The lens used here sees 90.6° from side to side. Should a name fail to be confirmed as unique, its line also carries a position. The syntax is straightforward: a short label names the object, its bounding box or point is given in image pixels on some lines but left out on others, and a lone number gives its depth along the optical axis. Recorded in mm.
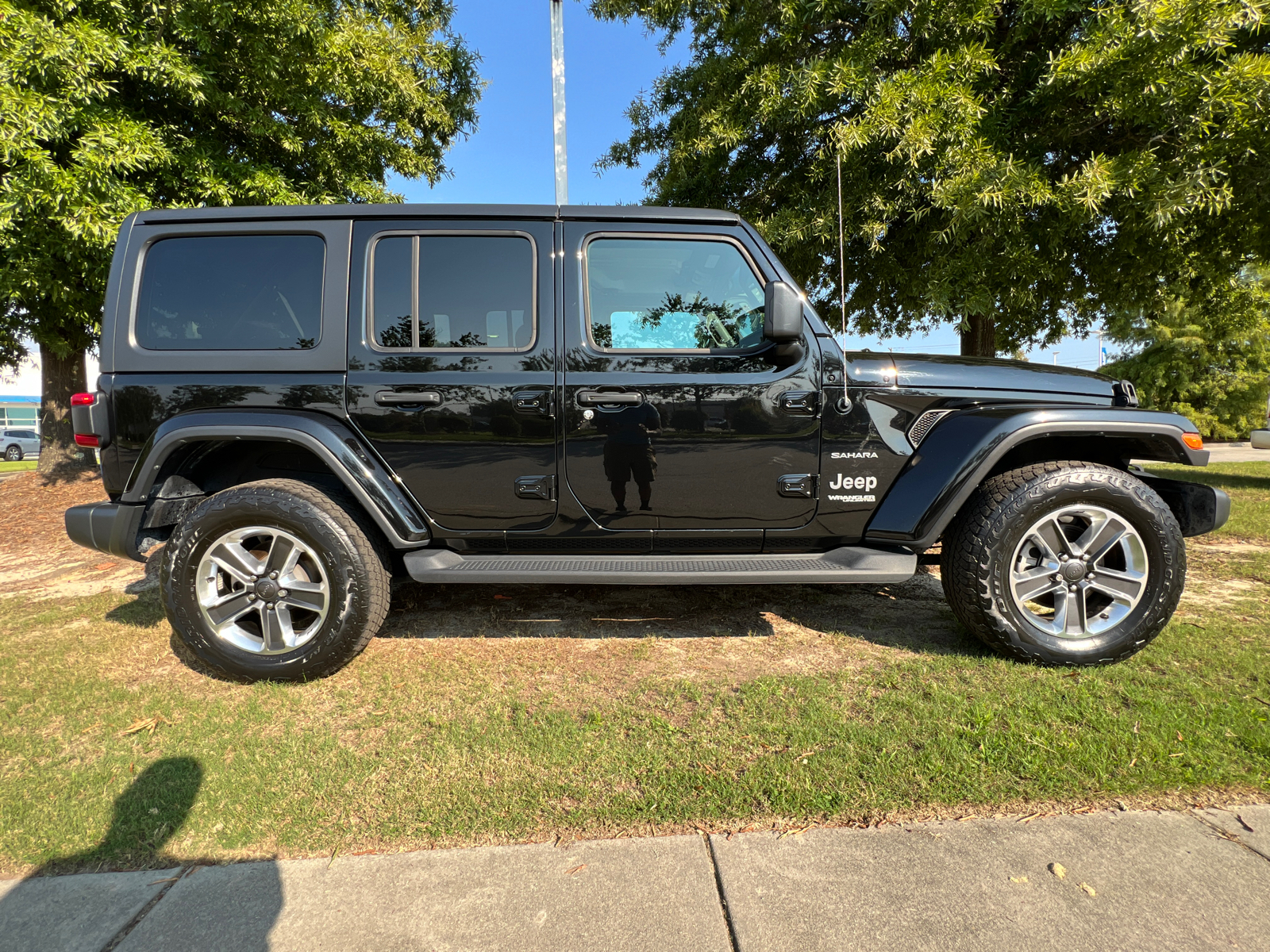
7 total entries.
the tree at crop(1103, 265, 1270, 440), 20969
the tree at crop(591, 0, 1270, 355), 5109
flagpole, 6051
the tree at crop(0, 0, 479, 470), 4953
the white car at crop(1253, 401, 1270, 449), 7207
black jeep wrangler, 2799
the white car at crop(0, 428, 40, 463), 26141
